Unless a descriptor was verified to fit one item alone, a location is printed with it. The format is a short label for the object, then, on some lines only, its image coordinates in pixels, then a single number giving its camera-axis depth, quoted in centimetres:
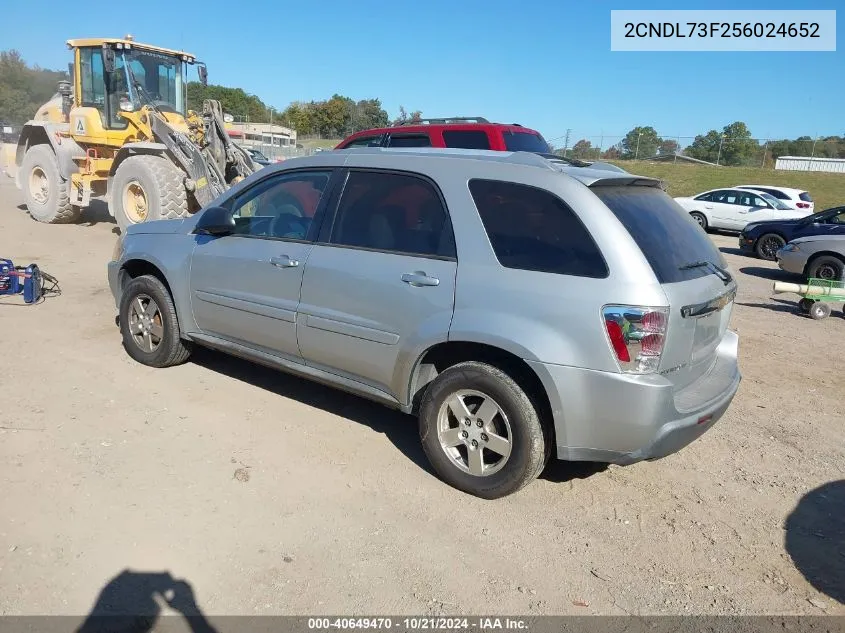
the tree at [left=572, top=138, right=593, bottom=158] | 3994
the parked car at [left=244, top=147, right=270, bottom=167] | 2244
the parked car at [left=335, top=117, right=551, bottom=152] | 950
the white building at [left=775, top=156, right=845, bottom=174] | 3838
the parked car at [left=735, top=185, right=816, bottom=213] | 1928
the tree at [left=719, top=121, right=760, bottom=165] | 3947
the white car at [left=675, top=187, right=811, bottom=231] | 1908
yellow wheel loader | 1105
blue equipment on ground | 697
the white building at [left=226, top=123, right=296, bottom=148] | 3831
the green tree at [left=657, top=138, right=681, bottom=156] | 4009
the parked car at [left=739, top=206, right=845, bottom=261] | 1311
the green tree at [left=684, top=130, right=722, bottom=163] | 3962
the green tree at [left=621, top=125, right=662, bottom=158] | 4078
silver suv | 323
